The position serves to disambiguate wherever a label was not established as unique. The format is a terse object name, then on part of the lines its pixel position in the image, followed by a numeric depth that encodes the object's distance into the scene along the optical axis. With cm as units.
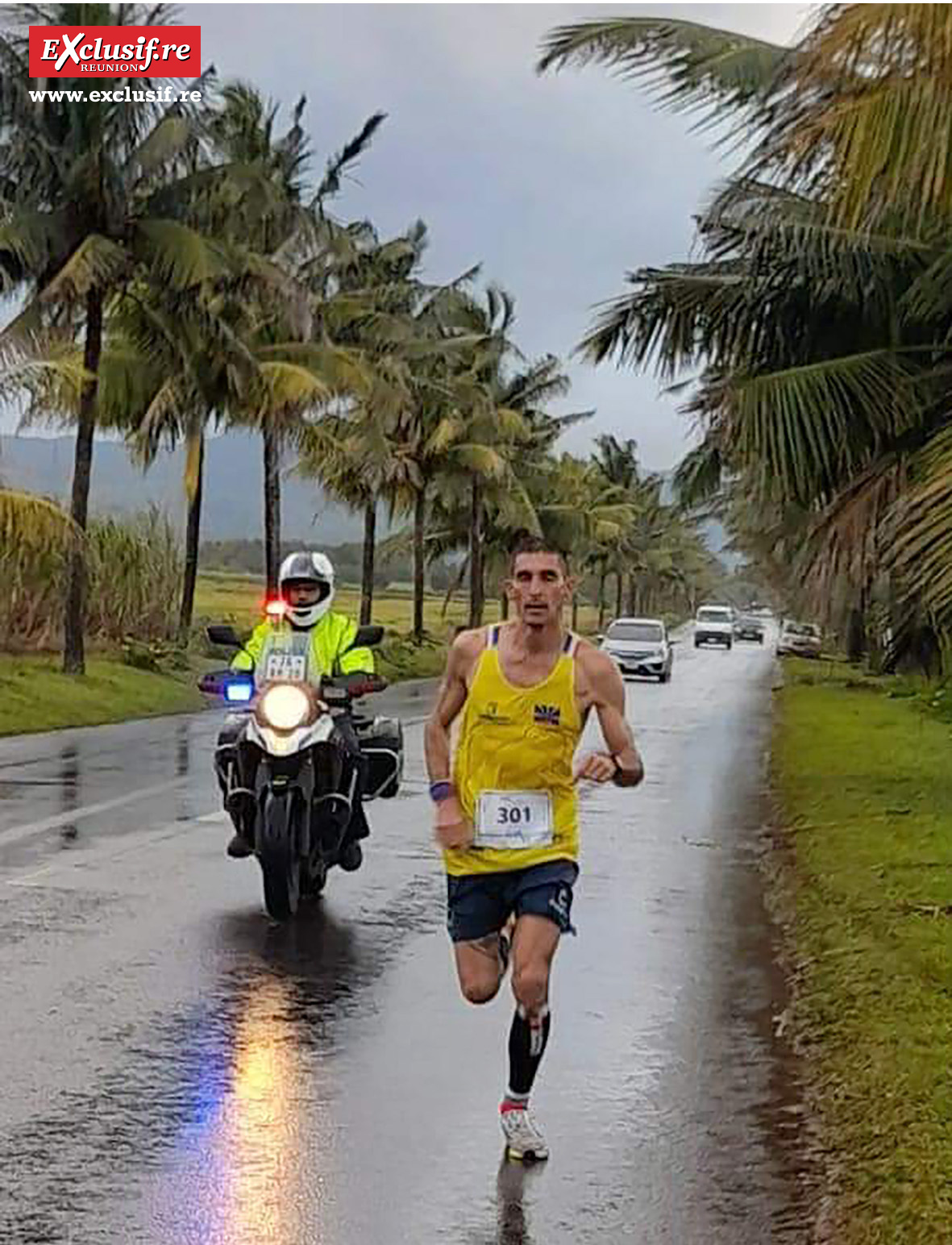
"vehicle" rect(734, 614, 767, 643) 8644
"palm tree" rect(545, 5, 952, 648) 1208
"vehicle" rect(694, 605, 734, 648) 7281
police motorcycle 934
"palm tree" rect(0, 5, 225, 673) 2653
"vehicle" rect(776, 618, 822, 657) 5634
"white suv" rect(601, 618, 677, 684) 4034
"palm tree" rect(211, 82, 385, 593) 3052
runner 567
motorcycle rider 962
